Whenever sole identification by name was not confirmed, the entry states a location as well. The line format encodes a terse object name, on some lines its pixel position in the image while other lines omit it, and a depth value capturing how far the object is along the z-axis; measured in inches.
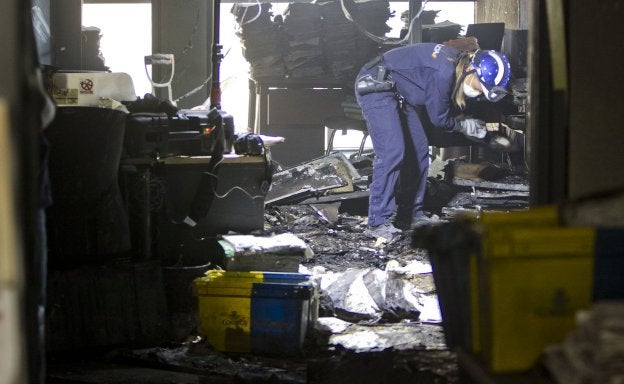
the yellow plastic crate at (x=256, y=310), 348.5
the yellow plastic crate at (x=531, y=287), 184.4
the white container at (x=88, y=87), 403.9
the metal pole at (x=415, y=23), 742.5
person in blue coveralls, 591.5
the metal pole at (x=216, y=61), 429.4
